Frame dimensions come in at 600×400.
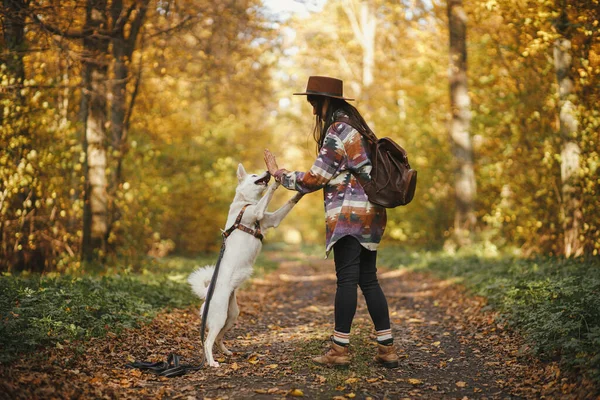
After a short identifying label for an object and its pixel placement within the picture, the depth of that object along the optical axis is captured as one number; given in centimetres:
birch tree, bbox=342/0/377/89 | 2044
